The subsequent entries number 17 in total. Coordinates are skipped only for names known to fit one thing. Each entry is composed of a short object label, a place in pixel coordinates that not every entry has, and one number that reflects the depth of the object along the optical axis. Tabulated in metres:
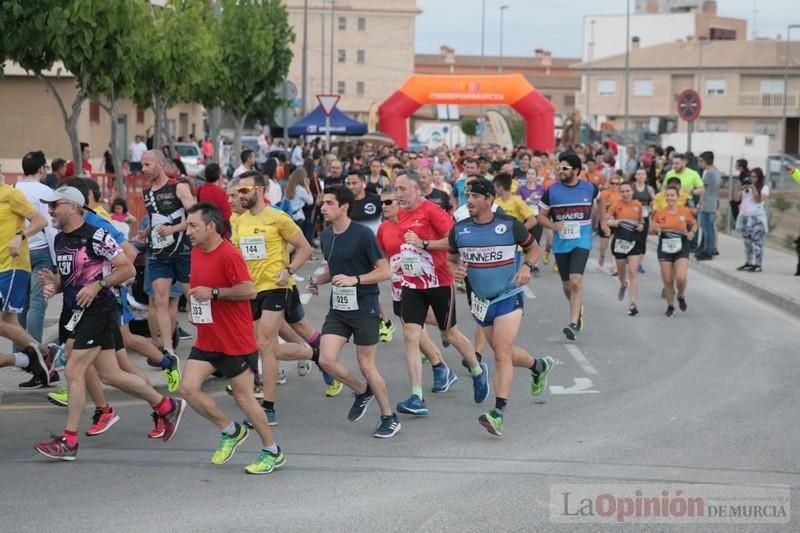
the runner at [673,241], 16.59
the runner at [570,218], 14.45
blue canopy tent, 42.44
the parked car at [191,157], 45.72
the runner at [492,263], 9.76
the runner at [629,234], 16.83
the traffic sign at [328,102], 34.50
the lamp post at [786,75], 47.19
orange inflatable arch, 43.47
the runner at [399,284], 10.98
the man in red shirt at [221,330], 8.27
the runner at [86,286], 8.87
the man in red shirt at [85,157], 27.04
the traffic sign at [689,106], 26.80
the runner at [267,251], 9.92
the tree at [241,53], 36.25
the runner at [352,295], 9.56
